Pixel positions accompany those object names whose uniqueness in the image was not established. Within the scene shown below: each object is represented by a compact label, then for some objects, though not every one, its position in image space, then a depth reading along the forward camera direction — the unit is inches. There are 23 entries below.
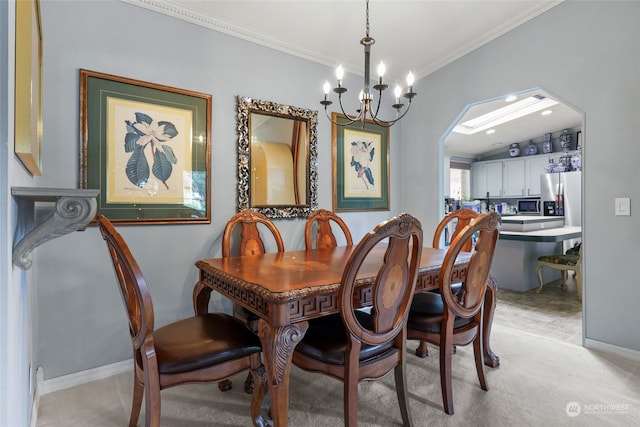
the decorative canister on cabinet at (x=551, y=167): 258.9
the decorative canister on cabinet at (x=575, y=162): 233.1
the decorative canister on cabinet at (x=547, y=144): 281.6
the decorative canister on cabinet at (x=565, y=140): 263.1
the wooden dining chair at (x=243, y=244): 77.2
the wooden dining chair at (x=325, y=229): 110.6
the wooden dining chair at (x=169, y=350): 50.0
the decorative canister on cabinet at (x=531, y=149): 294.0
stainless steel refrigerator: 212.1
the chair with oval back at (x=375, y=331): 52.5
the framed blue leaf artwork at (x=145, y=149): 82.0
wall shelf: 37.0
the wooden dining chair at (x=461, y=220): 104.4
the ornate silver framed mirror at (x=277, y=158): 105.9
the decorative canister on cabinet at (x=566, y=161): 245.6
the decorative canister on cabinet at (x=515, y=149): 304.9
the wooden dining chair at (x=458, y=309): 66.7
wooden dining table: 50.6
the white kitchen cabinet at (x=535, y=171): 284.5
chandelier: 75.8
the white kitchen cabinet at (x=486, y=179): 319.3
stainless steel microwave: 277.6
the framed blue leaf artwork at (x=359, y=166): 130.7
